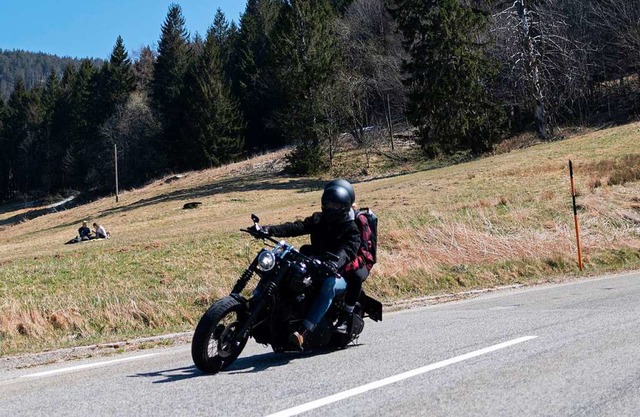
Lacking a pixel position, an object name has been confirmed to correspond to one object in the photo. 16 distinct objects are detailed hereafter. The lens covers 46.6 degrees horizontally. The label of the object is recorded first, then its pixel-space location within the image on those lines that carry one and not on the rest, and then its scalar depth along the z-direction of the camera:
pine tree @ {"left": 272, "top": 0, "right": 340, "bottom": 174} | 57.47
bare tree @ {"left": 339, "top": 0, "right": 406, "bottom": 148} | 63.56
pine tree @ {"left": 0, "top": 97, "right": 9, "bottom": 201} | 119.50
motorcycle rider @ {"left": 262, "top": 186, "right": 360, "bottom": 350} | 7.76
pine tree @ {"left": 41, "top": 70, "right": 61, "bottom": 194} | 108.75
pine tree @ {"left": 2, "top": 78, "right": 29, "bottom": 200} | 117.61
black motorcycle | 7.04
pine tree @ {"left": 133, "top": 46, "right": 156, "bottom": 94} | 108.83
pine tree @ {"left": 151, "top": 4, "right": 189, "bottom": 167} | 88.94
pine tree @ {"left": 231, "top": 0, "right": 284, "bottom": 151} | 86.94
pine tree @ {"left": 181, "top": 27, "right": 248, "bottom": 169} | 80.75
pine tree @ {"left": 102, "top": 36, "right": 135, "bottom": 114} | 102.19
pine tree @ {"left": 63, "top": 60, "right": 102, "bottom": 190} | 101.06
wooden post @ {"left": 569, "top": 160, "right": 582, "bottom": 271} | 17.77
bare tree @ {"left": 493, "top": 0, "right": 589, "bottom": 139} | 48.94
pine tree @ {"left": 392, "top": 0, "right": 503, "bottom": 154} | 48.53
